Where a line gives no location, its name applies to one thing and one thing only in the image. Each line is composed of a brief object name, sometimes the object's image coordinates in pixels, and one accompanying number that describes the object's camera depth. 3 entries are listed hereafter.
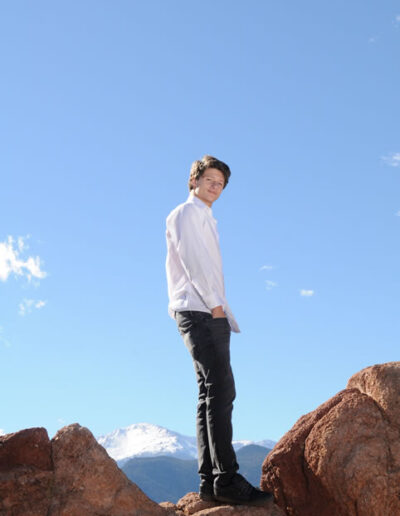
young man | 5.74
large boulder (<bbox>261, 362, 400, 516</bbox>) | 5.47
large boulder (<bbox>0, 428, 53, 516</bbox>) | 5.44
